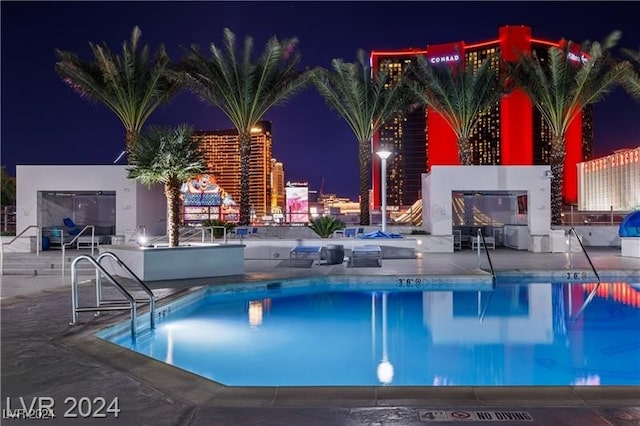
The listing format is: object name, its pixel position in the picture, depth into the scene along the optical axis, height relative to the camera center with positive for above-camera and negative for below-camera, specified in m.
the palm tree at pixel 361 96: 21.92 +4.93
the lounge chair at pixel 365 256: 14.98 -1.14
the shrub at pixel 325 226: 18.81 -0.35
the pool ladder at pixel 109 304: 6.88 -1.24
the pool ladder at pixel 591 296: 10.04 -1.74
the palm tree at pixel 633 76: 20.66 +5.25
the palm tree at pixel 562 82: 20.55 +5.13
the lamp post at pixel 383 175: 18.27 +1.38
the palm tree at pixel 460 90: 21.77 +5.11
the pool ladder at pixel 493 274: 12.28 -1.38
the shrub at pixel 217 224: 19.16 -0.26
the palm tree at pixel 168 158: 11.73 +1.31
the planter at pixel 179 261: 11.70 -0.99
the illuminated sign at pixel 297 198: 31.10 +1.06
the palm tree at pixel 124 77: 20.84 +5.50
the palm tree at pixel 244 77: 20.97 +5.49
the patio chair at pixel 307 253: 15.28 -1.06
